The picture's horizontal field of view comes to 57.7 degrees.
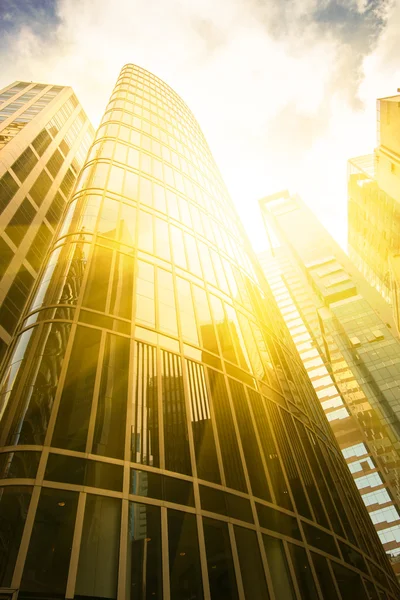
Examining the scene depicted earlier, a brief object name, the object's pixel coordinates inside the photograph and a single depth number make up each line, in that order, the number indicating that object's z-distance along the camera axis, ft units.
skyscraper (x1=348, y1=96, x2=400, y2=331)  108.78
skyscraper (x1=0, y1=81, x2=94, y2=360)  86.22
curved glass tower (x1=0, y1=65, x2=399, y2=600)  26.14
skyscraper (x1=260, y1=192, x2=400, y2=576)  191.93
